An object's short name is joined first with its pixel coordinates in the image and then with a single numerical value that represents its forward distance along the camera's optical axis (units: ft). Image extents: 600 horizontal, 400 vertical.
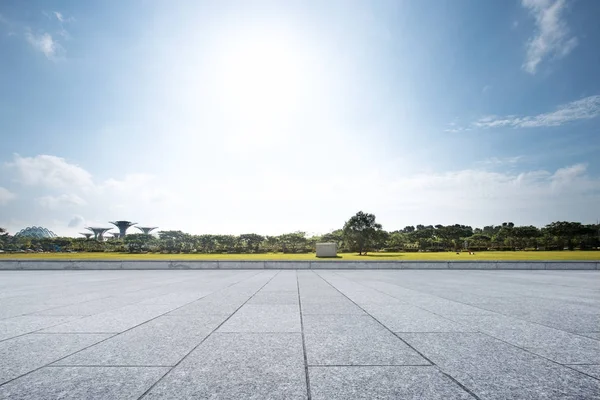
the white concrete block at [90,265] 74.79
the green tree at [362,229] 229.45
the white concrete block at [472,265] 77.10
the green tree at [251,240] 283.59
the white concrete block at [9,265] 73.31
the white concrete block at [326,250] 135.23
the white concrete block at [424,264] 77.92
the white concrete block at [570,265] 74.01
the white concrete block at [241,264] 77.97
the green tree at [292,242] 270.75
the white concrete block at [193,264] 75.15
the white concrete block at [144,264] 75.46
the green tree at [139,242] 279.55
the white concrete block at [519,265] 75.97
